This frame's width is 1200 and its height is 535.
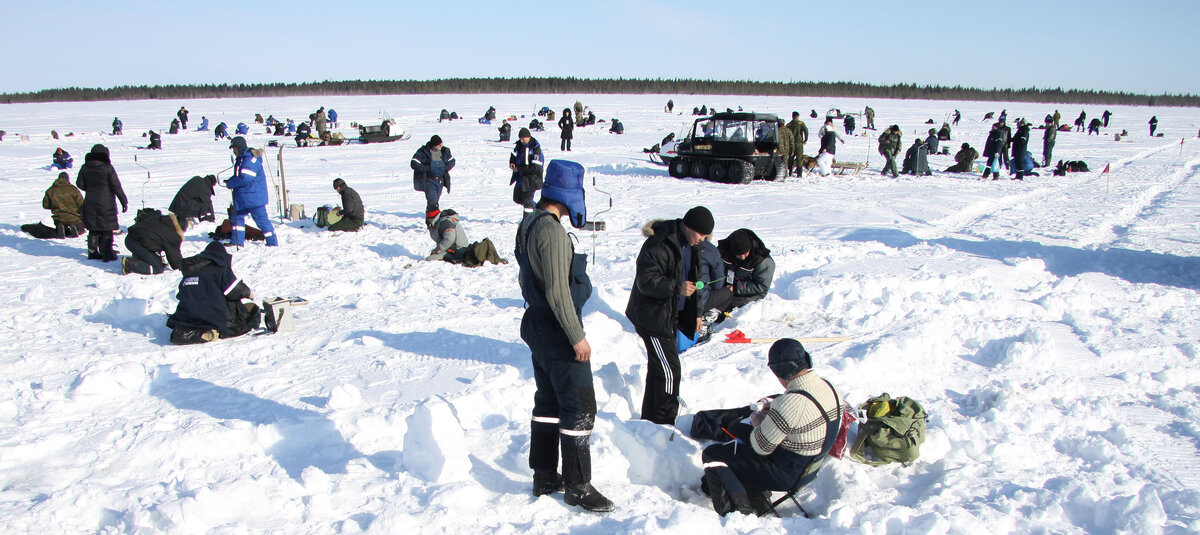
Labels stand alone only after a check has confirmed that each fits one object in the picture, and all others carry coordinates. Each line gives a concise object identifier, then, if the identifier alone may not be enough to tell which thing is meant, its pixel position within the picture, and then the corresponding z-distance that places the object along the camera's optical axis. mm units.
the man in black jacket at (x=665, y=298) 3740
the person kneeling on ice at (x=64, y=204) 9023
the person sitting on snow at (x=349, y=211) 9617
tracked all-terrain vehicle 14820
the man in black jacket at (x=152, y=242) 7293
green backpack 3600
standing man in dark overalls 2789
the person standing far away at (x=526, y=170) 9352
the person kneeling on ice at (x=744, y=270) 5586
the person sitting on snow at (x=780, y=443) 3102
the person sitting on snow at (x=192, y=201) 9016
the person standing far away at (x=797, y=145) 15547
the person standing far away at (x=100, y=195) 7914
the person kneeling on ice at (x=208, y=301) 5277
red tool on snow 5367
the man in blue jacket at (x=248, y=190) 8406
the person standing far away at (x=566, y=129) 20438
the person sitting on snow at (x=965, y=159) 16938
